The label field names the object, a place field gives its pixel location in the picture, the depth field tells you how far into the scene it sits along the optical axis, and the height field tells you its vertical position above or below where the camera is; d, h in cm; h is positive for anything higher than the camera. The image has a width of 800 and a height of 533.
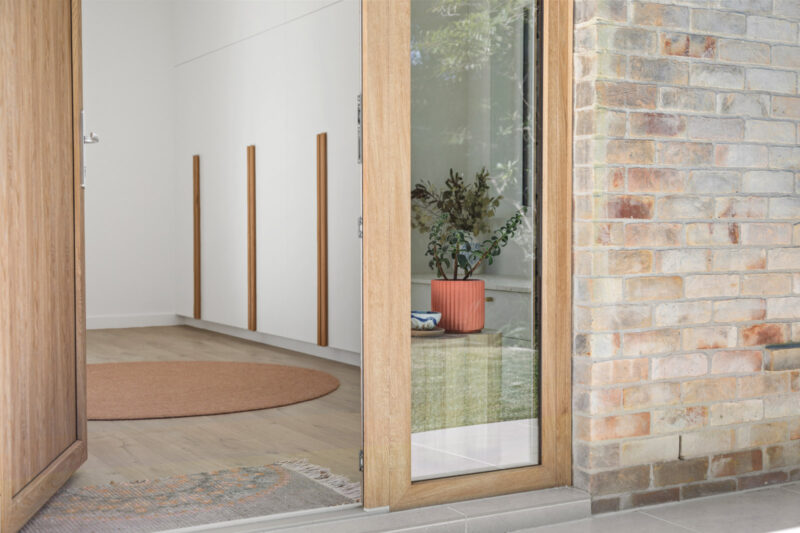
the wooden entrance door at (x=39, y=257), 253 -2
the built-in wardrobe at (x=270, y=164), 569 +58
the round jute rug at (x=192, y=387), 450 -74
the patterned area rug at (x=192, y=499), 275 -79
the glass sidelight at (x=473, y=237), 285 +3
